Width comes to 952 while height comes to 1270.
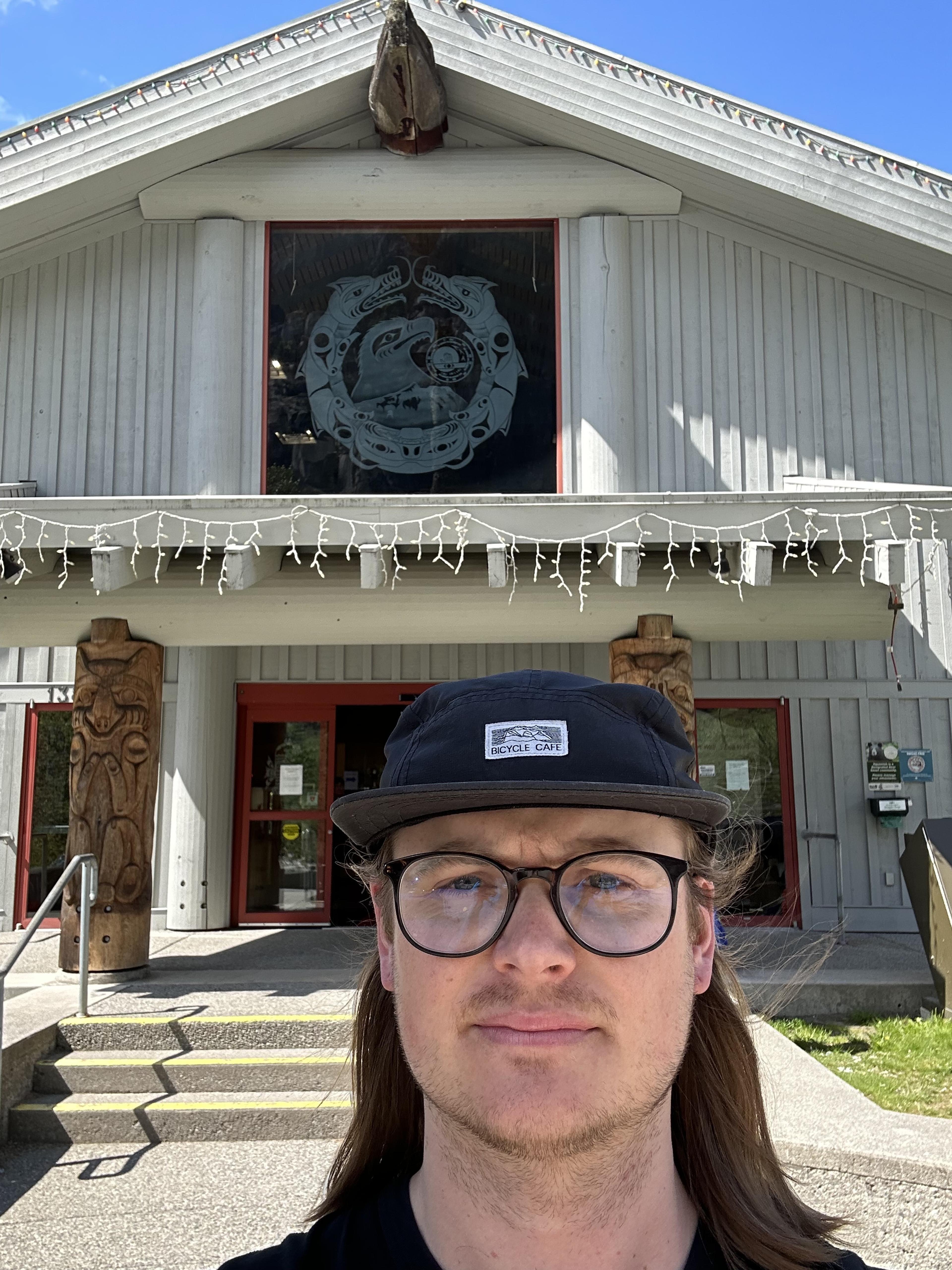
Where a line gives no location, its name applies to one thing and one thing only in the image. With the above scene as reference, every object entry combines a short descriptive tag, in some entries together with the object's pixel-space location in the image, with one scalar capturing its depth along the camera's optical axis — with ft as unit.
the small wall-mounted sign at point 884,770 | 31.50
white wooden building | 28.14
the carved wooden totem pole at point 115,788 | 22.29
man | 3.87
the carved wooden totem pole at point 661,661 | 22.85
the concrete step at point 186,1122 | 16.43
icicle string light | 20.39
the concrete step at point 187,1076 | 17.57
